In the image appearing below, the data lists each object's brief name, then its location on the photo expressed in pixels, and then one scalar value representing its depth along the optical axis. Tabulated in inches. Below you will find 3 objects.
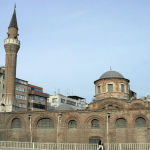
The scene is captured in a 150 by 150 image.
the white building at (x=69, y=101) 2606.5
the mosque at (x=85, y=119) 1019.3
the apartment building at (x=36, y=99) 2166.6
